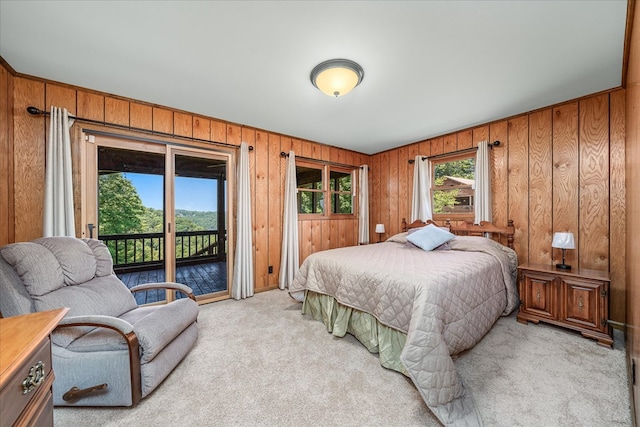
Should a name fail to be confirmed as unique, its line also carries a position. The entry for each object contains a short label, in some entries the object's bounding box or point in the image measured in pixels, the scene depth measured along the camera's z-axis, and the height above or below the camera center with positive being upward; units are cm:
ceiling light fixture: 210 +121
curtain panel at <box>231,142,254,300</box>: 351 -35
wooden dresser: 67 -49
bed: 153 -77
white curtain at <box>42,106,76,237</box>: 228 +29
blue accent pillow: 315 -34
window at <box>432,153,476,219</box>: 386 +41
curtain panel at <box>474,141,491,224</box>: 343 +37
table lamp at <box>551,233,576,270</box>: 253 -32
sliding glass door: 295 +0
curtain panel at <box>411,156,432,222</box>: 417 +37
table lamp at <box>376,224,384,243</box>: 479 -32
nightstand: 223 -86
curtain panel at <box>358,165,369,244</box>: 507 +11
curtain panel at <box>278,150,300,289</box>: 402 -32
